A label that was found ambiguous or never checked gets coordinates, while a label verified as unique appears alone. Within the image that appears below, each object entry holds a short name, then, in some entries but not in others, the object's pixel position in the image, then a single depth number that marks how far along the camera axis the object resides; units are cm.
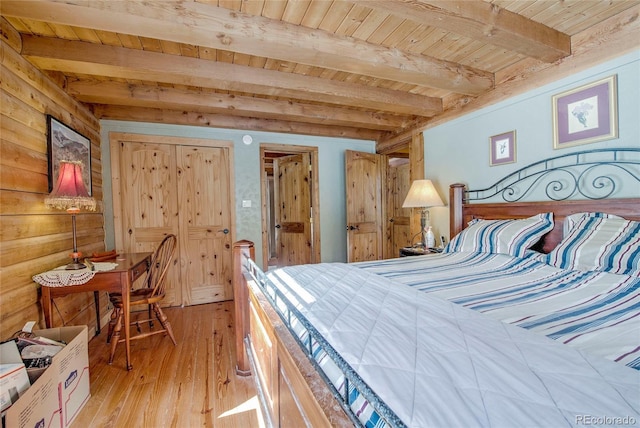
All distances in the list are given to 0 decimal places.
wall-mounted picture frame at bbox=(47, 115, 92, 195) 204
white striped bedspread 85
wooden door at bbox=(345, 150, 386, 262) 406
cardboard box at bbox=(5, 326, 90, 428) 116
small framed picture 248
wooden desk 181
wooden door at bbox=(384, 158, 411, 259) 503
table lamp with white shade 304
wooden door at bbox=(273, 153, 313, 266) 427
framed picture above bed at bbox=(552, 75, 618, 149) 184
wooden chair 219
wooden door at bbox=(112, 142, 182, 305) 321
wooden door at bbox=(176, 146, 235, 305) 342
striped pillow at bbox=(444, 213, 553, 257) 197
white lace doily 177
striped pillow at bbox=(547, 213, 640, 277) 144
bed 56
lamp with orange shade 184
